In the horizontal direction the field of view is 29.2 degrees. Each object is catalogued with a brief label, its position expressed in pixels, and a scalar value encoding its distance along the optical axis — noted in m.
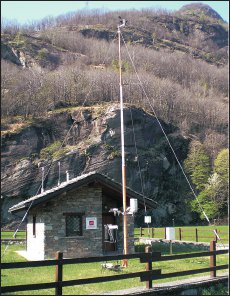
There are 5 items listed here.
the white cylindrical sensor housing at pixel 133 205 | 16.44
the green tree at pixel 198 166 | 58.94
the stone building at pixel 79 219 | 18.45
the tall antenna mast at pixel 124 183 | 15.37
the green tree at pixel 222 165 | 57.76
